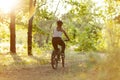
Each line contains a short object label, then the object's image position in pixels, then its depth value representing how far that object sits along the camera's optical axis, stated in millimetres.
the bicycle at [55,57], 17781
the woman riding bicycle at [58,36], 17531
